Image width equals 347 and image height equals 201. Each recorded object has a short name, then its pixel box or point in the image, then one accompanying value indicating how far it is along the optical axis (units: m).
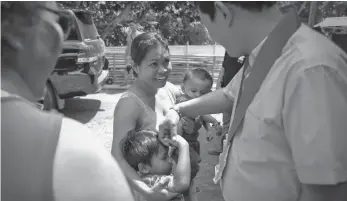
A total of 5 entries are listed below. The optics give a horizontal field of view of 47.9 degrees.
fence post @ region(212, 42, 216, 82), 10.38
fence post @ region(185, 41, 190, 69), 10.70
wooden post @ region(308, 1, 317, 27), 3.10
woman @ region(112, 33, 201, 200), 1.93
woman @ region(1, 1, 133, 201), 0.60
